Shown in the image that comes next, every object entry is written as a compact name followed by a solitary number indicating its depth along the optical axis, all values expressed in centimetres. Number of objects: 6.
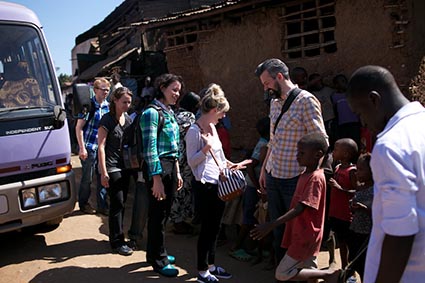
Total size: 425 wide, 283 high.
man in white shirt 153
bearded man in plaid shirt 336
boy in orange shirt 310
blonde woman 391
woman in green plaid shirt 389
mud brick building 559
